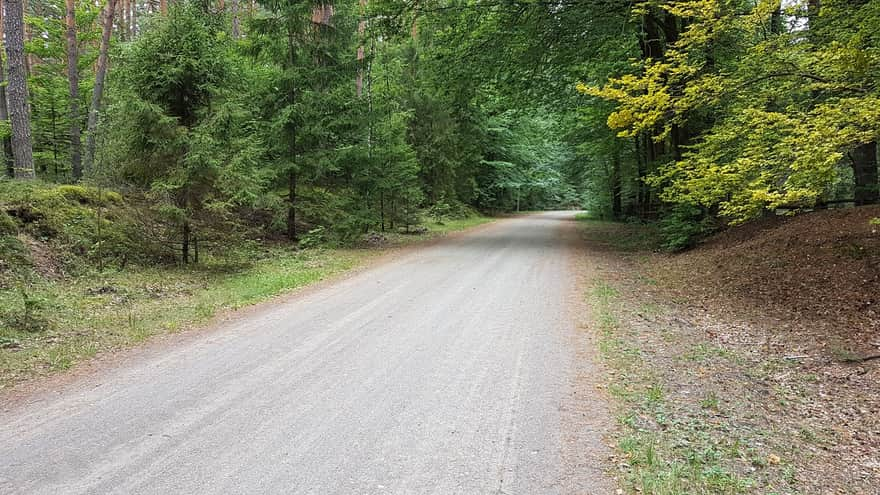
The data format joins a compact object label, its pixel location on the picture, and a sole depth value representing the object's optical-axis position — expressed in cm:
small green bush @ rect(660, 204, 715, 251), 1329
